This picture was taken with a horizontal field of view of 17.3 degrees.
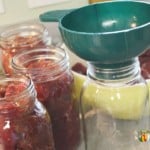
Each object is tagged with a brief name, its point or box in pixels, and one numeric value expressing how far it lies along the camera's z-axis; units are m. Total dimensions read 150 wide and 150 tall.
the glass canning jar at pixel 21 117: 0.56
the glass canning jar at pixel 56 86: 0.63
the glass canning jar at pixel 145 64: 0.76
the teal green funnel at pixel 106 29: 0.53
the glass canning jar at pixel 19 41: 0.70
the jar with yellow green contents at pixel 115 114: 0.66
